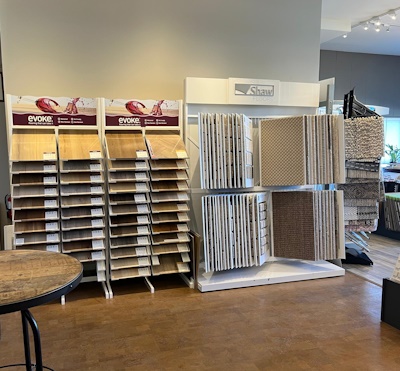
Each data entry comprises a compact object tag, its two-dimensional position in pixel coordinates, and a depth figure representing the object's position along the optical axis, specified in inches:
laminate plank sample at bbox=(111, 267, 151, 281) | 138.6
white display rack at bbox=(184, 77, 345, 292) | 150.2
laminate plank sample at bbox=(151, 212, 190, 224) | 141.4
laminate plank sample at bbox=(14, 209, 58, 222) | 127.3
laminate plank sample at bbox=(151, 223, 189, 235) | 141.6
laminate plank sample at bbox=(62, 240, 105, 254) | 133.6
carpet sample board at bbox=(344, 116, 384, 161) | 166.7
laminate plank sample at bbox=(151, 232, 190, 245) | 142.1
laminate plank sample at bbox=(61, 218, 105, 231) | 133.1
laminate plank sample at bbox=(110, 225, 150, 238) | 137.8
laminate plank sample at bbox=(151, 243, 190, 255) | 142.2
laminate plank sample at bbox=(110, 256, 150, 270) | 138.8
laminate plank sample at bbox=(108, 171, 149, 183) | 135.4
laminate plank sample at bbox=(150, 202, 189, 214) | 140.3
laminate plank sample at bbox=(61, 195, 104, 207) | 132.0
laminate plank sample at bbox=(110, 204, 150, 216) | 136.3
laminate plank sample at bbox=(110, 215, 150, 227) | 137.3
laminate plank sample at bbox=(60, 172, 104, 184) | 131.1
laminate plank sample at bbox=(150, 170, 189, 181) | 140.3
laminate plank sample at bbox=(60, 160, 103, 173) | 131.3
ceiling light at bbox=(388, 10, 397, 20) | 231.9
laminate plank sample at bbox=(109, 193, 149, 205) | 136.5
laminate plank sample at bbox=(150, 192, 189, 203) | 141.2
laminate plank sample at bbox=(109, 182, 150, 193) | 135.1
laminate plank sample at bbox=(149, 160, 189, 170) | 139.9
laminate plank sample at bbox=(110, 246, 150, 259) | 139.0
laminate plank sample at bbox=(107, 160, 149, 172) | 134.3
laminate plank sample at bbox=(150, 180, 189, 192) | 140.7
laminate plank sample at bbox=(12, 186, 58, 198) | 126.8
